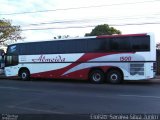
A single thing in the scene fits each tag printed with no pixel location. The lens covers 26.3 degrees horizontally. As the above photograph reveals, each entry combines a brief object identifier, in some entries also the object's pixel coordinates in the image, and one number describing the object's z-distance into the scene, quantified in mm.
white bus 21344
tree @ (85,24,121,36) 60656
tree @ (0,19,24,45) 52356
